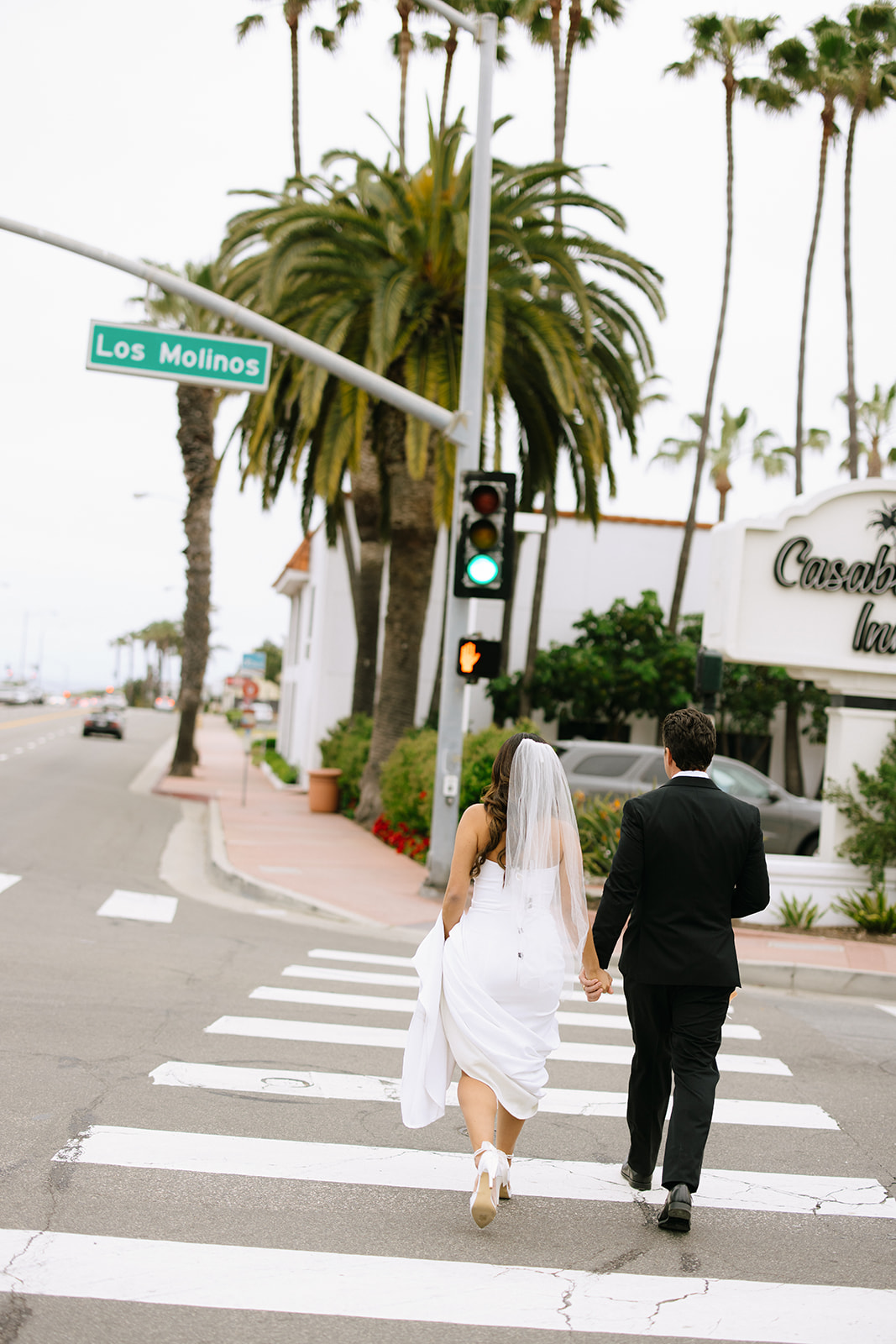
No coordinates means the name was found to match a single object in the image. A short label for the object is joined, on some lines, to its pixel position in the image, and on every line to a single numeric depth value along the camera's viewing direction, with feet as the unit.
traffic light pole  43.60
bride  15.24
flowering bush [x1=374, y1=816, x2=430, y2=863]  58.44
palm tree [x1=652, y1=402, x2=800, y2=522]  118.11
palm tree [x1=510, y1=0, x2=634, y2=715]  93.37
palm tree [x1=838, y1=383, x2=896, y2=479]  115.34
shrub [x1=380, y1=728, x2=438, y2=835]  57.36
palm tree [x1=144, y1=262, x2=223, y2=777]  97.81
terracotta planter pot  80.38
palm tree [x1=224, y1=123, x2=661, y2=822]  54.85
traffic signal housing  40.68
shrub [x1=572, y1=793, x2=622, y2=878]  45.70
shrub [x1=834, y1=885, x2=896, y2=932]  43.06
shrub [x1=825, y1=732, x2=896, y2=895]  43.65
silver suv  52.90
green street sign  37.86
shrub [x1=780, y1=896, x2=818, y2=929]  43.70
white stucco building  91.66
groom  15.53
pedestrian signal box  41.75
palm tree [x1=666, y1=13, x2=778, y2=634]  96.99
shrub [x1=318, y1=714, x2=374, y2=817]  77.71
